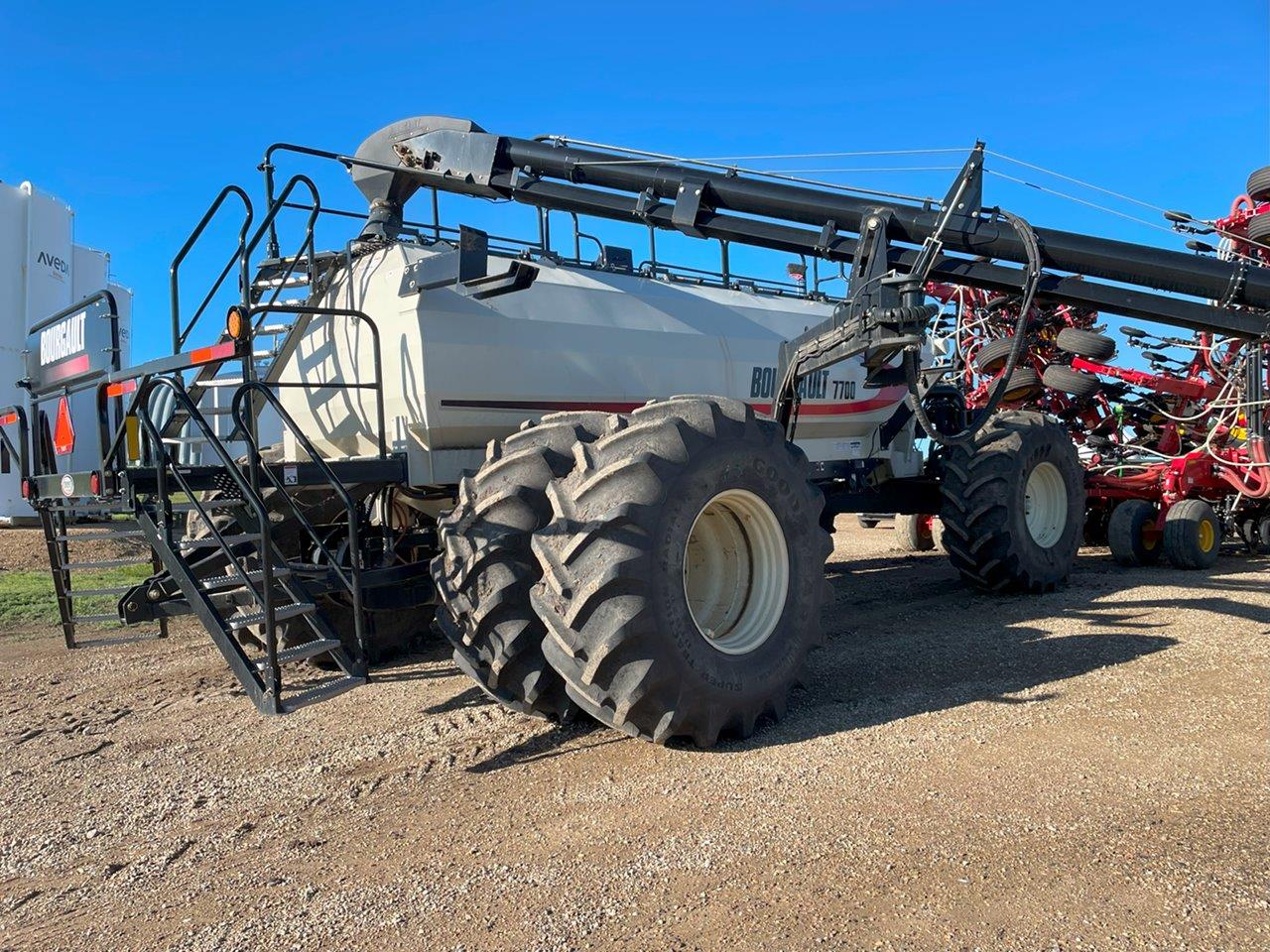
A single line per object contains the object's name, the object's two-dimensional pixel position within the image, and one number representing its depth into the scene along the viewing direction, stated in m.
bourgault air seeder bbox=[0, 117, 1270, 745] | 4.36
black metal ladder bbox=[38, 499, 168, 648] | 5.11
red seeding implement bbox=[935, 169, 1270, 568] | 10.52
